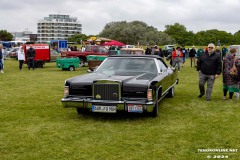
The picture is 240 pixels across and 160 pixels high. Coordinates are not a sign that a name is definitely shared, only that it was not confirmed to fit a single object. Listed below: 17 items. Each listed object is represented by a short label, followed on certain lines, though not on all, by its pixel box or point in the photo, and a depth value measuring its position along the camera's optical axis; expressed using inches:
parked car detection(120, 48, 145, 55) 916.6
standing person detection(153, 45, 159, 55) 861.8
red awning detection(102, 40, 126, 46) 1499.5
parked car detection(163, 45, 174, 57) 1565.7
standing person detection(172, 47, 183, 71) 787.4
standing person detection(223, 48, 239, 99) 393.1
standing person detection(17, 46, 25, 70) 869.4
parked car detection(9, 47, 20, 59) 1442.5
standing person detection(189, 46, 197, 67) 979.9
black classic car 281.1
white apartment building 7081.7
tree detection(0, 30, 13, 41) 3899.9
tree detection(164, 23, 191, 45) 4538.9
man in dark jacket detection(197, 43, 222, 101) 383.6
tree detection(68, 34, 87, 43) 4719.5
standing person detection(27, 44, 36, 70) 888.3
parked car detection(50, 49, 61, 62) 1073.2
